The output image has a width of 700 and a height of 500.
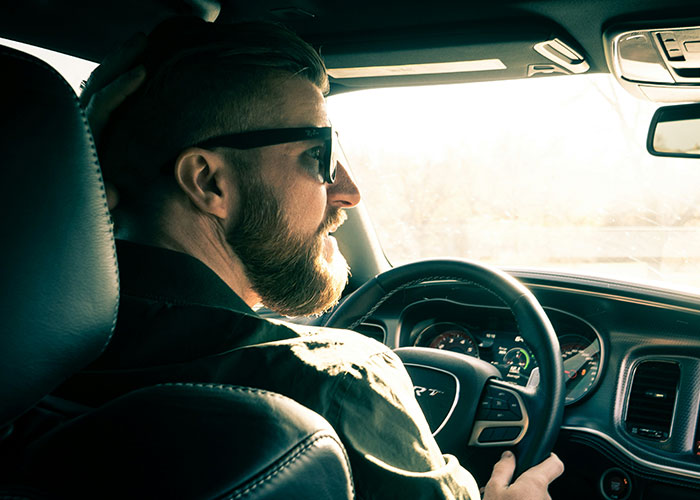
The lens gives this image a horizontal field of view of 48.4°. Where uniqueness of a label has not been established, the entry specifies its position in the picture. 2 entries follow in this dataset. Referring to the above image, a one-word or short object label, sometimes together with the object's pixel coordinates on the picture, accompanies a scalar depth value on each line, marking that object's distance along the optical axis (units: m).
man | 0.47
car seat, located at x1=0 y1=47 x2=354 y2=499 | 0.36
